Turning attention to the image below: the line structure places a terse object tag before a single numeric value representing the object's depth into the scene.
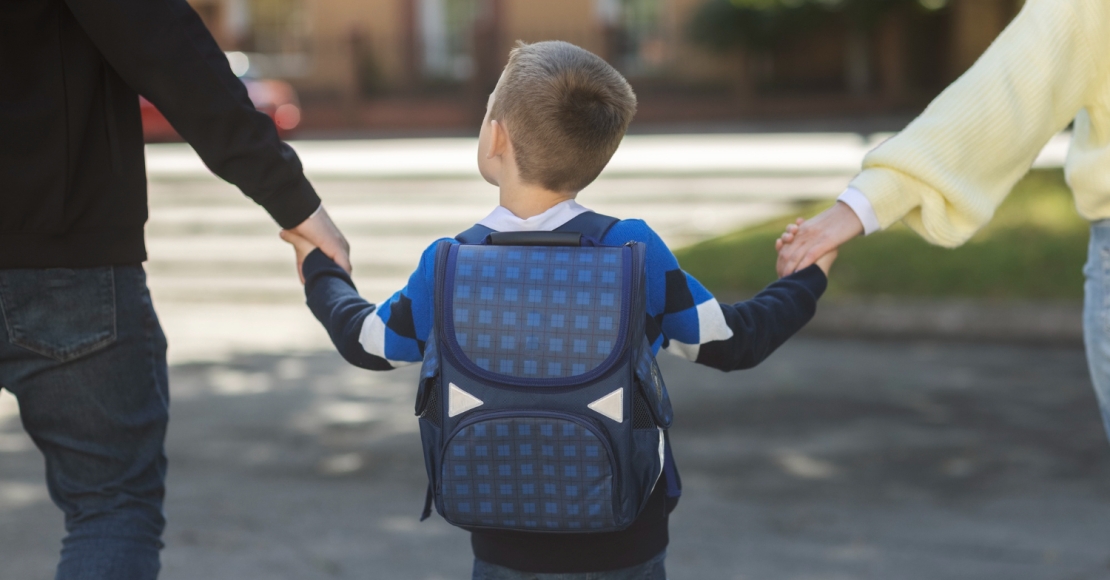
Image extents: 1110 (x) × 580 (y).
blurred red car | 19.92
